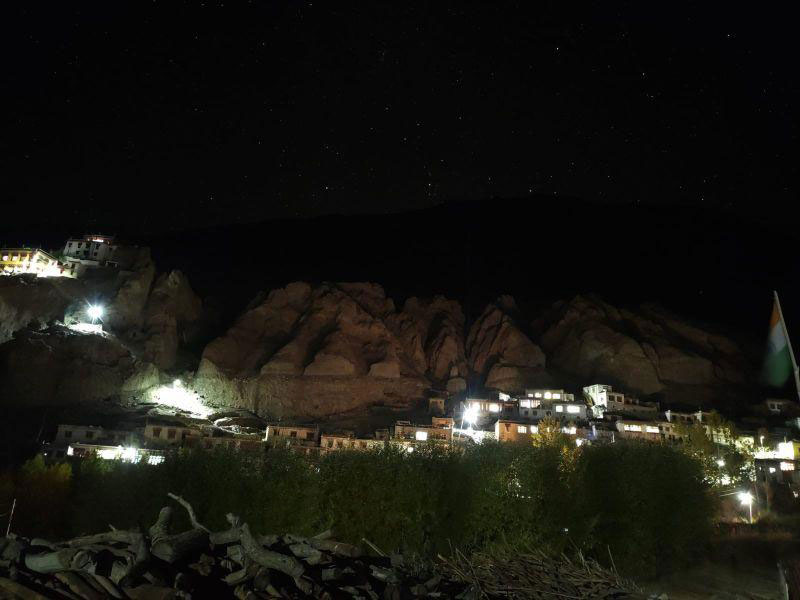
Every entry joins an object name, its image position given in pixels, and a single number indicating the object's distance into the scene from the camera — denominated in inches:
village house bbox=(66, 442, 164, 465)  2091.5
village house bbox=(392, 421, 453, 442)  2610.7
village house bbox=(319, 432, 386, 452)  2495.1
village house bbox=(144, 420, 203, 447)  2295.8
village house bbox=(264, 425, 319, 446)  2503.7
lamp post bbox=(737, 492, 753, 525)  2133.4
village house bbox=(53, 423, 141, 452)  2207.2
